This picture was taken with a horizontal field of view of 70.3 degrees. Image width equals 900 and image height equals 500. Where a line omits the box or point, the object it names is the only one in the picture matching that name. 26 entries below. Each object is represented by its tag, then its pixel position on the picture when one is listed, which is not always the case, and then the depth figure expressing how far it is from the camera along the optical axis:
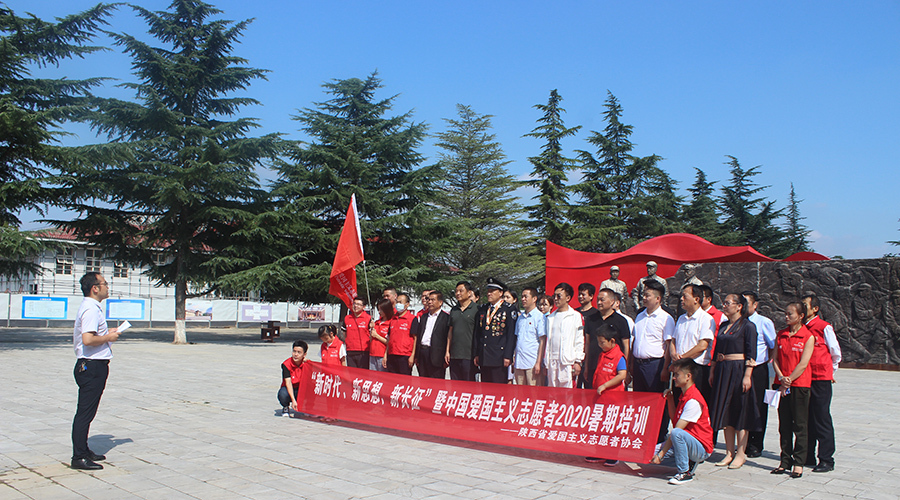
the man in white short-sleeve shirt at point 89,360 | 5.28
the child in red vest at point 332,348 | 8.59
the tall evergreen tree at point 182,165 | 22.70
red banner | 5.54
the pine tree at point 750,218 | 43.56
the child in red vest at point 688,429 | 5.13
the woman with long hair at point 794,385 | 5.54
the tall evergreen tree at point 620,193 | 37.50
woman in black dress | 5.79
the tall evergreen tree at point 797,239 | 44.09
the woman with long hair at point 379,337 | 8.49
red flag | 9.82
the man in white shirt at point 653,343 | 6.00
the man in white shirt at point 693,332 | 5.70
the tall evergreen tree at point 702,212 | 41.53
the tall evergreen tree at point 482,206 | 35.66
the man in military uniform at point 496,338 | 7.46
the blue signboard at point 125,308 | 30.67
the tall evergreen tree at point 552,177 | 36.53
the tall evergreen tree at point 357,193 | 25.58
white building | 40.00
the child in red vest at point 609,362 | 5.86
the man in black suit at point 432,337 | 8.02
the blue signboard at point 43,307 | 29.77
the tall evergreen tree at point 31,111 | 16.22
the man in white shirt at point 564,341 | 6.52
